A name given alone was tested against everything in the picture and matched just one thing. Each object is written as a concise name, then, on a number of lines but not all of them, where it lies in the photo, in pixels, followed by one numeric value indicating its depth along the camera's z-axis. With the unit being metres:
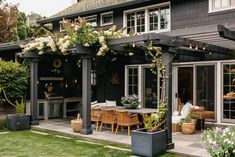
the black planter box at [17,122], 10.22
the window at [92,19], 14.62
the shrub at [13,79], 11.06
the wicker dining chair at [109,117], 9.36
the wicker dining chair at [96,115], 9.85
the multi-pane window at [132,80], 12.73
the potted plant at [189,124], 9.16
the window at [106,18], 13.87
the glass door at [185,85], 11.18
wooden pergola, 7.38
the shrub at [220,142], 4.68
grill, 12.59
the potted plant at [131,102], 9.56
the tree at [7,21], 22.27
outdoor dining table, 8.80
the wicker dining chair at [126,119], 8.90
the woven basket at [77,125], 9.42
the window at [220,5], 10.09
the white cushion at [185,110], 9.58
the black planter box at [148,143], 6.77
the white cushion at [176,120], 9.53
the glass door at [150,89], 12.30
